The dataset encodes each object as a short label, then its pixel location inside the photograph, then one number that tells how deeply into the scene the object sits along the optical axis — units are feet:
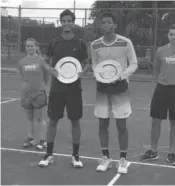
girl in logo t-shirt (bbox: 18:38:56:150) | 19.07
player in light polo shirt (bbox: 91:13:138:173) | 15.38
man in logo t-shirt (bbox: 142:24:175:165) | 16.71
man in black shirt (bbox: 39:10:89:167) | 15.89
